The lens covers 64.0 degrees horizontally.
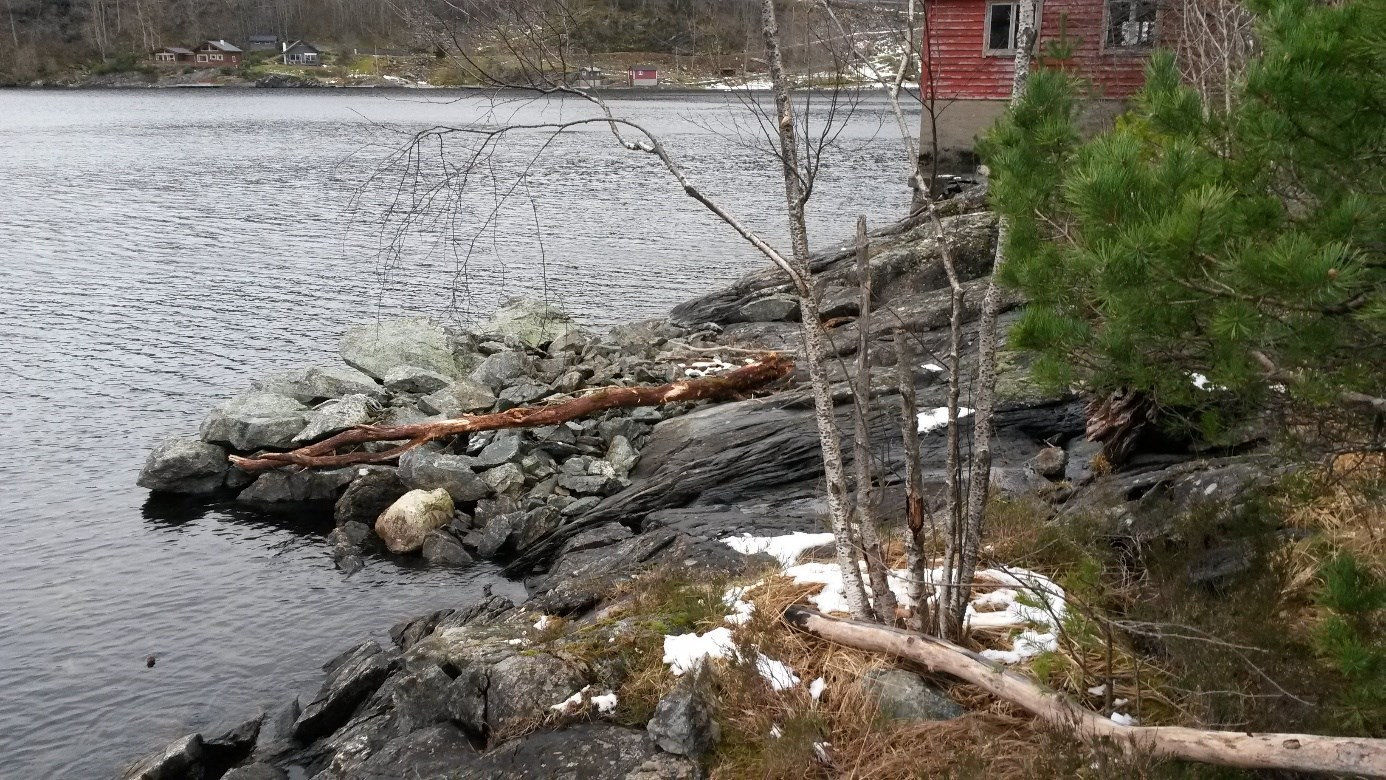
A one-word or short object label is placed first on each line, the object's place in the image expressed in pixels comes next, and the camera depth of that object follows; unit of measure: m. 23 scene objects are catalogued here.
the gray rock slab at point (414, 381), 18.95
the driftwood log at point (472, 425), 15.80
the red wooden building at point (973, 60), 32.59
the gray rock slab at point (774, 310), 22.94
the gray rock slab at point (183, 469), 15.95
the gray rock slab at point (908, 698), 6.13
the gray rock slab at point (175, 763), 8.85
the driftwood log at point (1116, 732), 4.43
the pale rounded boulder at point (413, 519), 13.85
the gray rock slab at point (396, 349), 20.28
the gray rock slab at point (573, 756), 6.43
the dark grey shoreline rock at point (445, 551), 13.45
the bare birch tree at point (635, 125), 6.12
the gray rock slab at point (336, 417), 16.56
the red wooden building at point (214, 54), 124.12
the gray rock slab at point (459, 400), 17.28
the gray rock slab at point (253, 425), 16.62
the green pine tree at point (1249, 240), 4.05
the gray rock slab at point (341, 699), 9.34
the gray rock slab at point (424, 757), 6.95
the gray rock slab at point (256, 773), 8.58
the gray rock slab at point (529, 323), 21.83
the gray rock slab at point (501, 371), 19.03
